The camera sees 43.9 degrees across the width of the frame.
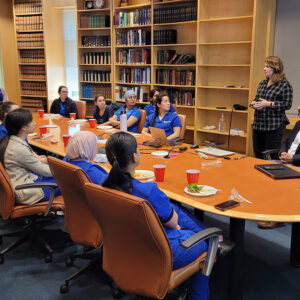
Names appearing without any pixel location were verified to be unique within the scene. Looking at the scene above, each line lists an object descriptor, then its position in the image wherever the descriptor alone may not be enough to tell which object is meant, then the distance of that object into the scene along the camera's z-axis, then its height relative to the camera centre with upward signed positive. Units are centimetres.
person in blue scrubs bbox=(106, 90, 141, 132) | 492 -62
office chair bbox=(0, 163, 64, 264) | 264 -103
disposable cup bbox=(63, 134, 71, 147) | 361 -67
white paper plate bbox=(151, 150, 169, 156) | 324 -73
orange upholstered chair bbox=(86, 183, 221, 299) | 157 -79
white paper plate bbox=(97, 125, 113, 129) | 468 -73
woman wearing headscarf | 237 -54
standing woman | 437 -44
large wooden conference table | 200 -74
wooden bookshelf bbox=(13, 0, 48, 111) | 778 +30
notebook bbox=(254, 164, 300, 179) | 255 -71
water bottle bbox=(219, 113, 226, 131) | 602 -89
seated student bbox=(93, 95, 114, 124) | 556 -65
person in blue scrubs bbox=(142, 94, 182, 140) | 428 -60
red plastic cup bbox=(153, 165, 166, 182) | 247 -69
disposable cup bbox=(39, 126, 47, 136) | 417 -69
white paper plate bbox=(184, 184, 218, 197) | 221 -73
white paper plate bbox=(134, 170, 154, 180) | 254 -73
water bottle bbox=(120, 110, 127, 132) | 378 -53
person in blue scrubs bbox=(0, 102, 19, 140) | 401 -43
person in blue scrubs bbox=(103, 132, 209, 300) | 179 -59
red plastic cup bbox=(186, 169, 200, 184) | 238 -68
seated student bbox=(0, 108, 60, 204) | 284 -69
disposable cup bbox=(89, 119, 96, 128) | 477 -70
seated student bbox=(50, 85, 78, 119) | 627 -63
